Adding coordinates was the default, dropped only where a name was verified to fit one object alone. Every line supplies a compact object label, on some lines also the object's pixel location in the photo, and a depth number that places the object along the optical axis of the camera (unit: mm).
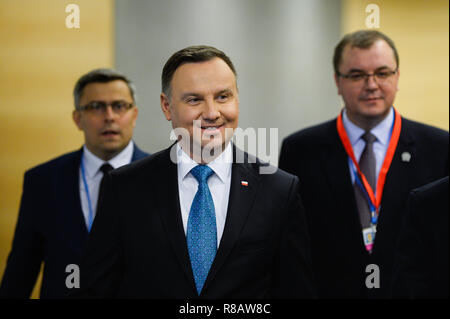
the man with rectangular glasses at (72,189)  4974
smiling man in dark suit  4660
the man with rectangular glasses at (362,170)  4971
